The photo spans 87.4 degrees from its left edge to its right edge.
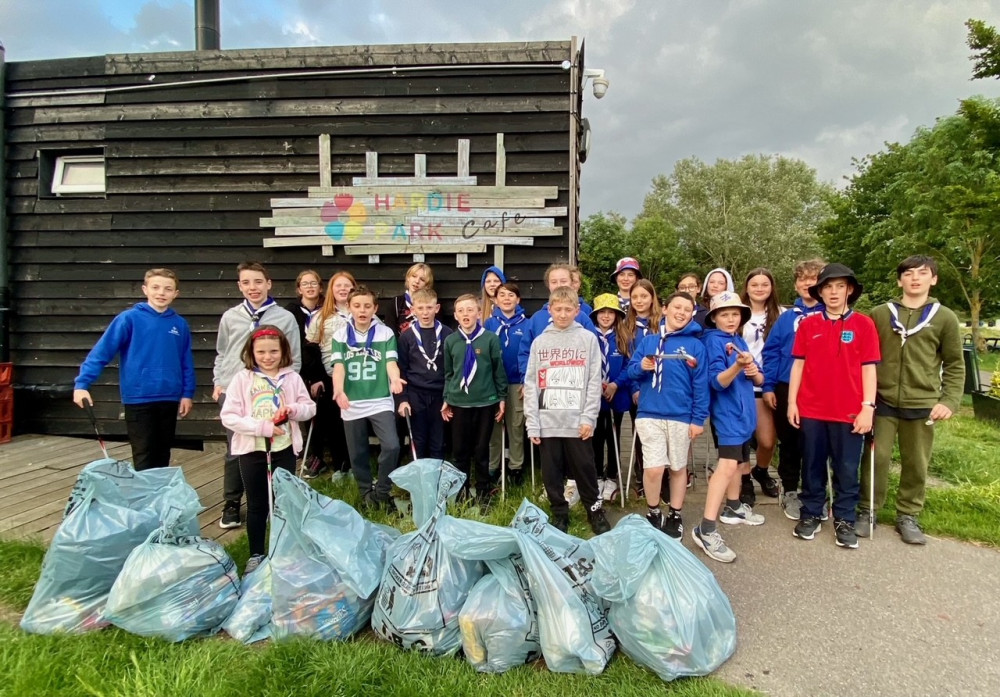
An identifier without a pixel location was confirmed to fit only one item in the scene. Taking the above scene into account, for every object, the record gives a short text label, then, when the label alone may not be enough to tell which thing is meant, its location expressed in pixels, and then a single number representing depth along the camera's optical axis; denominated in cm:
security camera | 582
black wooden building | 529
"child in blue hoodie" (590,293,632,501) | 414
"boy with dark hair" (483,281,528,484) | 438
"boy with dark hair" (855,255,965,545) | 345
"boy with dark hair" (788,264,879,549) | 340
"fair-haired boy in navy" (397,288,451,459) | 413
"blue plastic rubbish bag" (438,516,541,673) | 225
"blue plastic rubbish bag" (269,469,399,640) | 242
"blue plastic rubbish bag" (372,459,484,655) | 233
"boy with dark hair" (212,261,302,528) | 387
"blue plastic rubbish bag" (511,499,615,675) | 220
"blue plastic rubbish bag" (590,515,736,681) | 219
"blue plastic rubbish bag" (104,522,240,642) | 238
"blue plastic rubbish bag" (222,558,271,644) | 252
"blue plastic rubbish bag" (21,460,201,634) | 249
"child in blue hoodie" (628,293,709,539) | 341
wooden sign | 527
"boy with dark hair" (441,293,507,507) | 396
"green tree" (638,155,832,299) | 3209
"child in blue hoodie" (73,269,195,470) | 361
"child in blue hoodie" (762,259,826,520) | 397
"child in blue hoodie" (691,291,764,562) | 335
